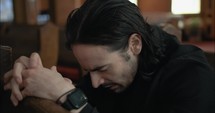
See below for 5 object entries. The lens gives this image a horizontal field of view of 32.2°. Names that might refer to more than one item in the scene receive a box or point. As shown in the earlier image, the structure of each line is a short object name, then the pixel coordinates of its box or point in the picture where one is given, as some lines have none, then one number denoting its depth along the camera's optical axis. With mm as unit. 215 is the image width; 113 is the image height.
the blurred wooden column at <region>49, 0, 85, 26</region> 5219
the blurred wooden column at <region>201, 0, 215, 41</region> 5941
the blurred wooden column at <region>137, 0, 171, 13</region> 6454
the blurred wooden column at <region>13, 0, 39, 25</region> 6051
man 1109
